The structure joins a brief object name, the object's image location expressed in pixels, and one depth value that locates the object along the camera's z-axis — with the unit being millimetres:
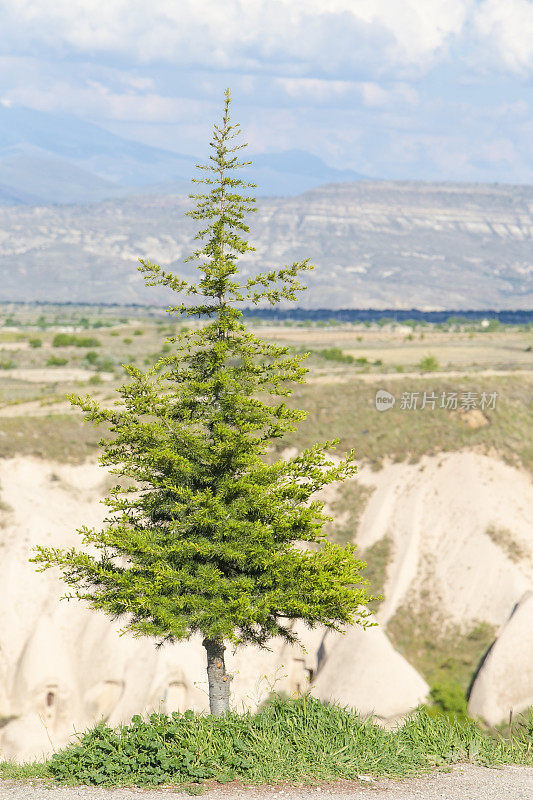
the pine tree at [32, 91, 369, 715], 19641
